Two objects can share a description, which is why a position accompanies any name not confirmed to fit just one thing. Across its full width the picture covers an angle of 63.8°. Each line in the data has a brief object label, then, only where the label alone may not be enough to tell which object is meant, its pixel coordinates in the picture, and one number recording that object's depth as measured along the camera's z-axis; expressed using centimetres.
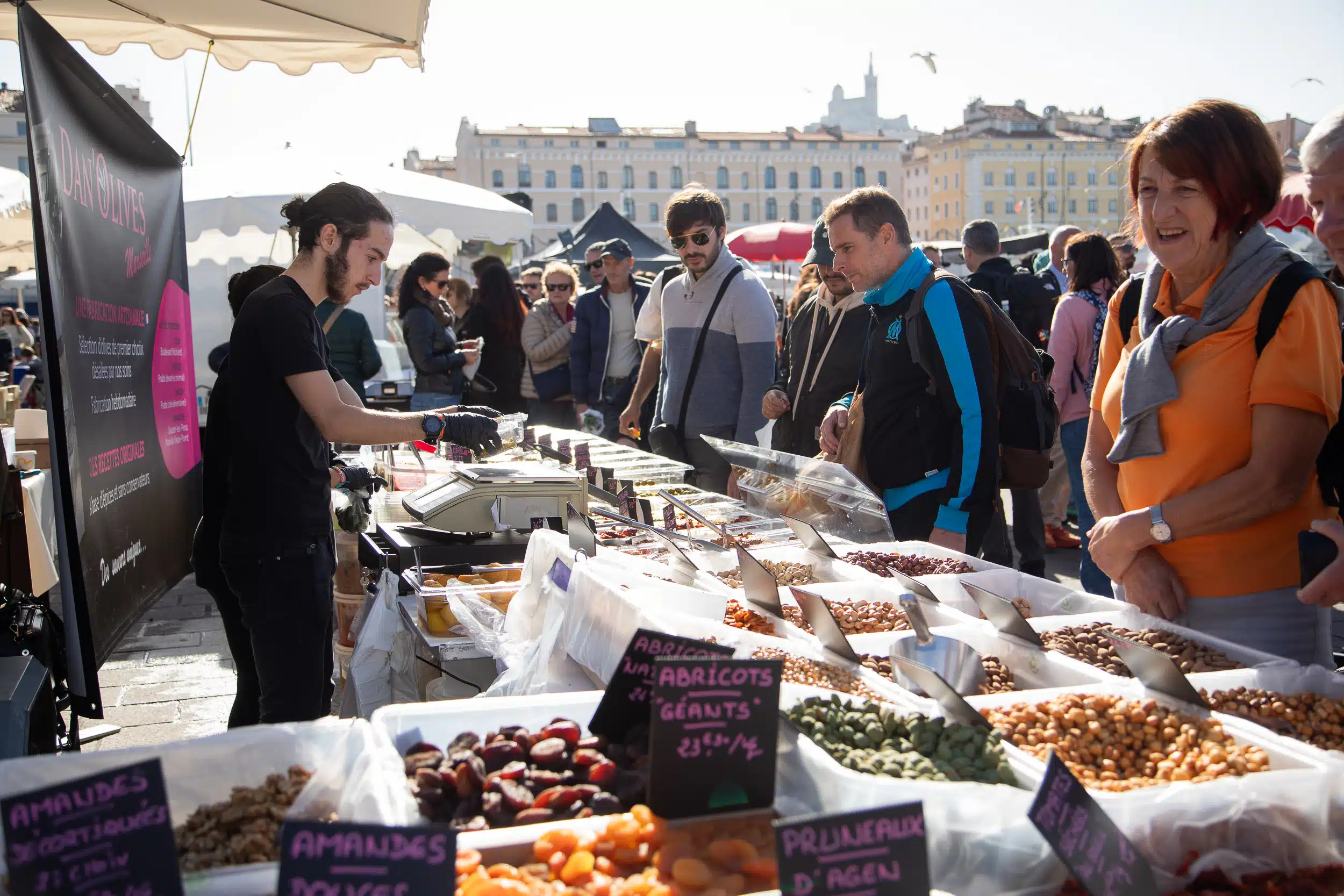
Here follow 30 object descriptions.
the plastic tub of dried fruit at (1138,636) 192
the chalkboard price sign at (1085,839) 119
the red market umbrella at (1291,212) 819
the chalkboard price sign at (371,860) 105
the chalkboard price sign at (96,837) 112
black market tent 1470
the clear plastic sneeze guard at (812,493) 303
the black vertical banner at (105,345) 242
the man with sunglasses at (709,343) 430
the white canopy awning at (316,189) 679
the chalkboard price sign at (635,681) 160
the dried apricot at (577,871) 130
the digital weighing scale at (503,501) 323
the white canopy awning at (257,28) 343
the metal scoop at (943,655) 193
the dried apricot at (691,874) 128
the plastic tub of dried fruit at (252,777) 139
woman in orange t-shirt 193
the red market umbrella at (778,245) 1396
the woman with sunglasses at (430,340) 675
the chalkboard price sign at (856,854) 108
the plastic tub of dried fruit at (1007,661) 193
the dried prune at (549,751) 158
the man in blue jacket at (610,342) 670
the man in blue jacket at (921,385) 299
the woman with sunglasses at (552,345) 732
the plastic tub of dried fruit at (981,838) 134
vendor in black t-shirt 257
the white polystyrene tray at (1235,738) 140
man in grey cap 407
